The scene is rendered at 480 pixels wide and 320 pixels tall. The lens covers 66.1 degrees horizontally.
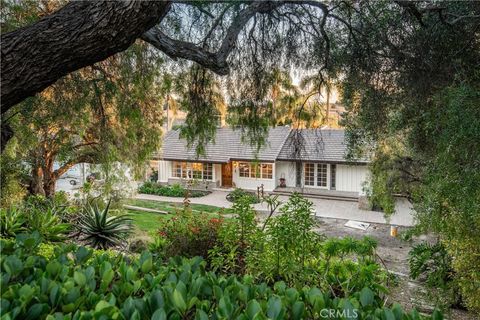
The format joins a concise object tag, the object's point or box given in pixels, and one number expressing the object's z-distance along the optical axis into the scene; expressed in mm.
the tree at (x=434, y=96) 3309
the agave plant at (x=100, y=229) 7193
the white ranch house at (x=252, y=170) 18422
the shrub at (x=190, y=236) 5680
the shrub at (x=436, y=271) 5984
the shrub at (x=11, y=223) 5188
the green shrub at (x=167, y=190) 18998
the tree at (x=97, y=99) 4906
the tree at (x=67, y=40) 2031
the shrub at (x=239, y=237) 4410
